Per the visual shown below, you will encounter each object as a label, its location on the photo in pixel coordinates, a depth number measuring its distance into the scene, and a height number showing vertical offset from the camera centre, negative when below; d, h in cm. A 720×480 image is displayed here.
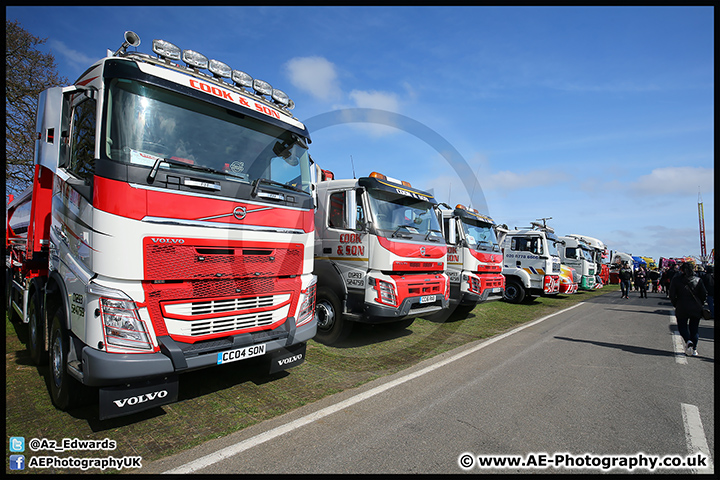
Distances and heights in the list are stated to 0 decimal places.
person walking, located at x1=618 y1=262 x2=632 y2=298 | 2009 -67
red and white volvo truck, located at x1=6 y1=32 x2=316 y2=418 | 332 +27
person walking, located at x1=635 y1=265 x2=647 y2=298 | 2116 -89
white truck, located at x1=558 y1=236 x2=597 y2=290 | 2109 +47
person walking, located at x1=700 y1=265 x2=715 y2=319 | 1180 -28
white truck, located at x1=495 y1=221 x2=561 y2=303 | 1459 +5
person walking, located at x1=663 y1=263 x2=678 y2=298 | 1831 -33
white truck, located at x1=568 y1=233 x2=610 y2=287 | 2593 +82
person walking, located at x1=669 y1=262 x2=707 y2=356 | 693 -61
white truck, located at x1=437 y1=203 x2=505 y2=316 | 1013 +9
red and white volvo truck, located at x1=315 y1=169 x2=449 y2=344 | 668 +7
